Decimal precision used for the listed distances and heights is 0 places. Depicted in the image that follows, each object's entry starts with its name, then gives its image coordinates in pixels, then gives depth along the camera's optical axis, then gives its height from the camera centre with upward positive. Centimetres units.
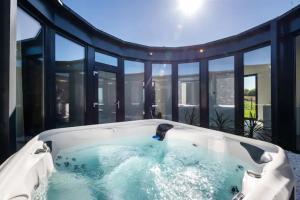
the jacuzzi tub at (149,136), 60 -42
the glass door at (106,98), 289 +4
